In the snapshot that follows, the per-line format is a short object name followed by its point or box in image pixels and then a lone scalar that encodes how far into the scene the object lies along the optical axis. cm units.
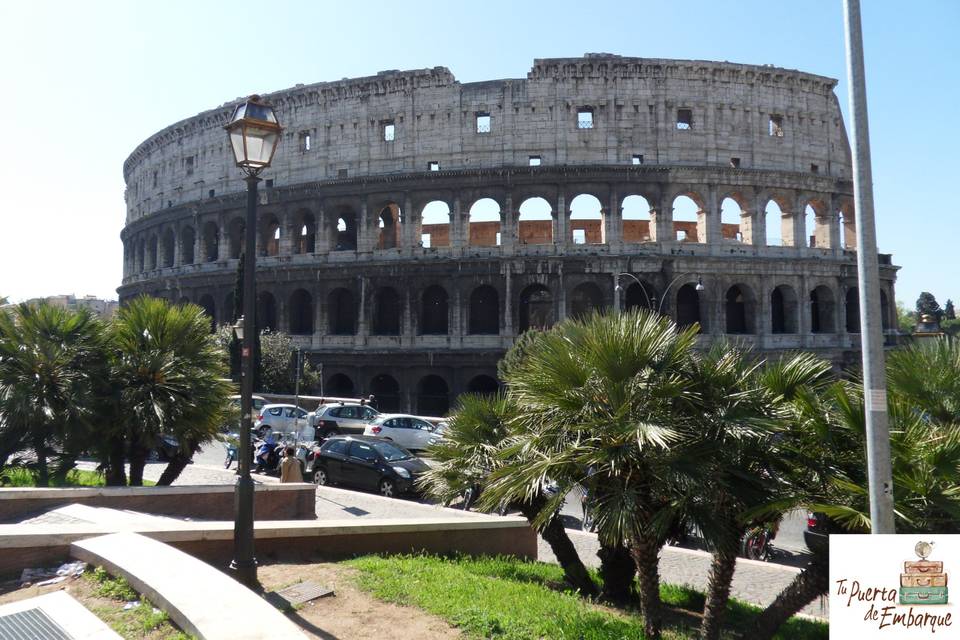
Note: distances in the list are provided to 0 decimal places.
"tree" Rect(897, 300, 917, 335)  8262
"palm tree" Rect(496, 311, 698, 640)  566
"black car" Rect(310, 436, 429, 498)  1538
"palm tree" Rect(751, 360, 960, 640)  487
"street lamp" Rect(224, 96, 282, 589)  656
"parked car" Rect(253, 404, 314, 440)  2481
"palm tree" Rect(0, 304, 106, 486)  1078
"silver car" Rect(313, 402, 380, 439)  2384
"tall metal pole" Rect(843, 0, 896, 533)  456
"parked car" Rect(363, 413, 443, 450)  2186
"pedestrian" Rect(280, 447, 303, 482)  1434
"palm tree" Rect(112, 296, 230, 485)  1089
